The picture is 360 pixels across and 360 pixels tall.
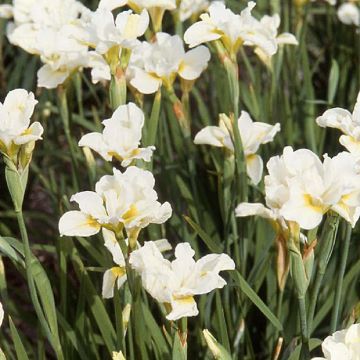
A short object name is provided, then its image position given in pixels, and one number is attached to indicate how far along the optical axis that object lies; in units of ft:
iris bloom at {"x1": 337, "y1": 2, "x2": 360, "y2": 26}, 9.39
